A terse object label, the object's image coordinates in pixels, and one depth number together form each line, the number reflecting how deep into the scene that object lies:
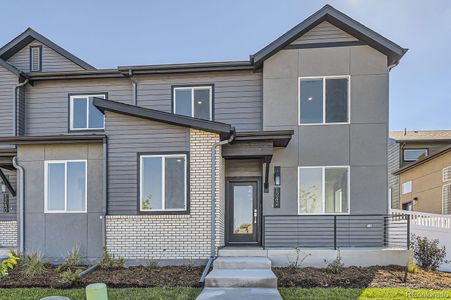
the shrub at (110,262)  8.57
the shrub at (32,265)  7.84
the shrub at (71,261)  8.40
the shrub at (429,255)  8.77
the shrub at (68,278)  7.21
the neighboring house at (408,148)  23.50
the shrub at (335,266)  8.12
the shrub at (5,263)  5.75
